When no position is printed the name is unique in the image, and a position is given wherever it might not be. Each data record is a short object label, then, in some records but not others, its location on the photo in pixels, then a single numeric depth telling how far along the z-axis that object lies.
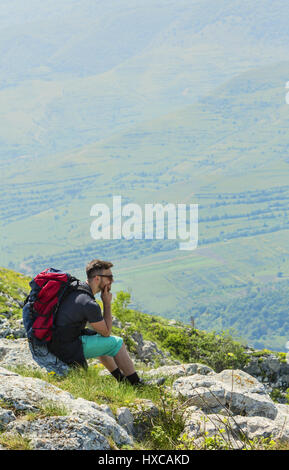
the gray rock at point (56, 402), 8.56
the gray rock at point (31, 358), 11.91
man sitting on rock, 11.74
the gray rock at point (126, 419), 9.89
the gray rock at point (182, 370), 14.29
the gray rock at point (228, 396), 11.58
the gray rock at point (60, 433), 7.79
